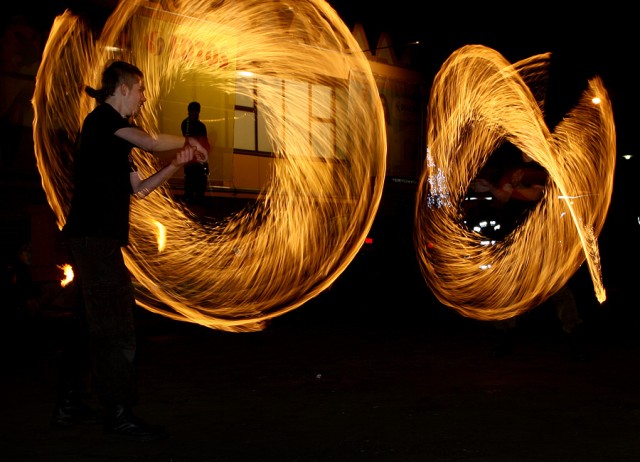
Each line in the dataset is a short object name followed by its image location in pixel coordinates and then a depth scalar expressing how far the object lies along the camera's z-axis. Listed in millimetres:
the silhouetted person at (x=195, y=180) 13484
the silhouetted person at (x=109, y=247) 5184
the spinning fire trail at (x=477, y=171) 11023
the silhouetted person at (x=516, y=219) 8797
